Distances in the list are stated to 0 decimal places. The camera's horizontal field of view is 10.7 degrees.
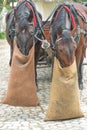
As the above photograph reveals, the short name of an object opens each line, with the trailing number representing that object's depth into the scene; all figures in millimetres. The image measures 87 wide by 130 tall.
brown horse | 6751
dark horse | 7636
